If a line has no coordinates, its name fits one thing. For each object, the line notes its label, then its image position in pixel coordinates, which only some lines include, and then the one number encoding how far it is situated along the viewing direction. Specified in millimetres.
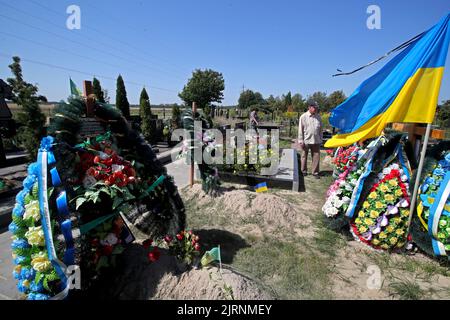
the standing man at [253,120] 13091
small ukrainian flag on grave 5048
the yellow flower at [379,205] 3135
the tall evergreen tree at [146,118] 11789
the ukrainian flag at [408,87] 2717
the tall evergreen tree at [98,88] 12459
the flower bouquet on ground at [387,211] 3098
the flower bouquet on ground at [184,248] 2262
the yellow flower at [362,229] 3254
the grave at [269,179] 5562
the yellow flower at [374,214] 3141
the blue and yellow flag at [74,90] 2191
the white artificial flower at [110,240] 2041
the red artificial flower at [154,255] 2158
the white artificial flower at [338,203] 3550
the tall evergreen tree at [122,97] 13902
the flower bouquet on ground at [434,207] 2738
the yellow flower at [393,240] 3102
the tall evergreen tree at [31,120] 3777
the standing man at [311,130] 5918
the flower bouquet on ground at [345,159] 4734
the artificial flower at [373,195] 3205
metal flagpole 2904
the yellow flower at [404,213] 3079
